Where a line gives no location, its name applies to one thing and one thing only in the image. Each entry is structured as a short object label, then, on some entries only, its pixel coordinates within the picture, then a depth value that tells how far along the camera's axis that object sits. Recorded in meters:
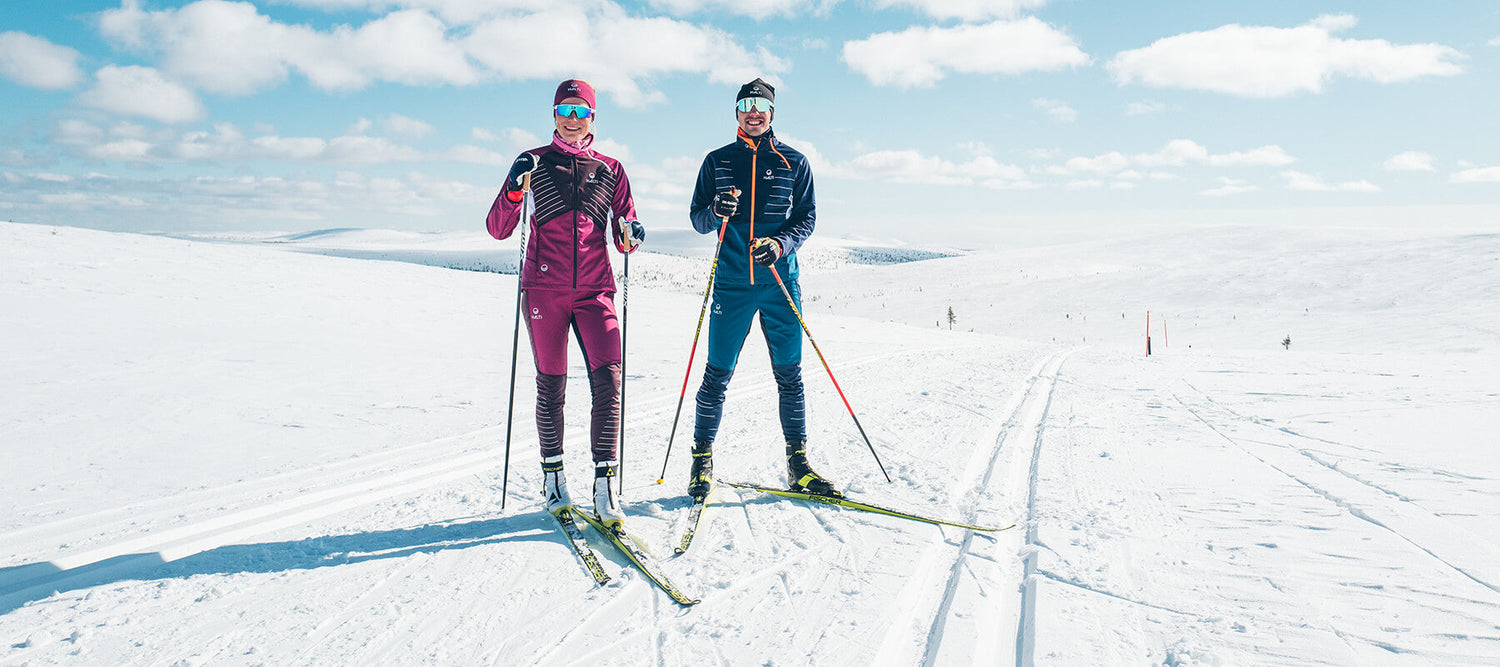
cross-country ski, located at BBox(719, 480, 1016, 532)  3.58
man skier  4.15
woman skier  3.71
